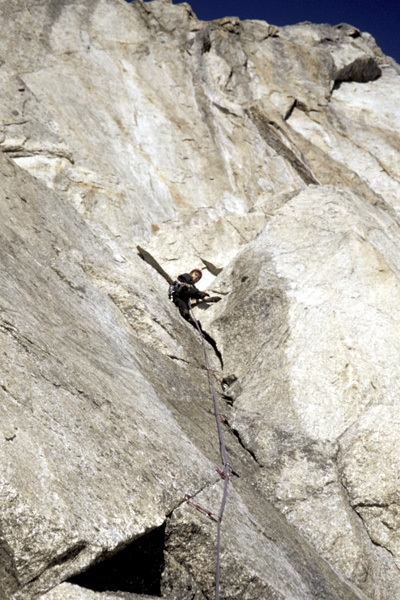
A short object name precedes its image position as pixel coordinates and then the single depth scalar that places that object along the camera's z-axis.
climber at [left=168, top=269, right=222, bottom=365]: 13.60
